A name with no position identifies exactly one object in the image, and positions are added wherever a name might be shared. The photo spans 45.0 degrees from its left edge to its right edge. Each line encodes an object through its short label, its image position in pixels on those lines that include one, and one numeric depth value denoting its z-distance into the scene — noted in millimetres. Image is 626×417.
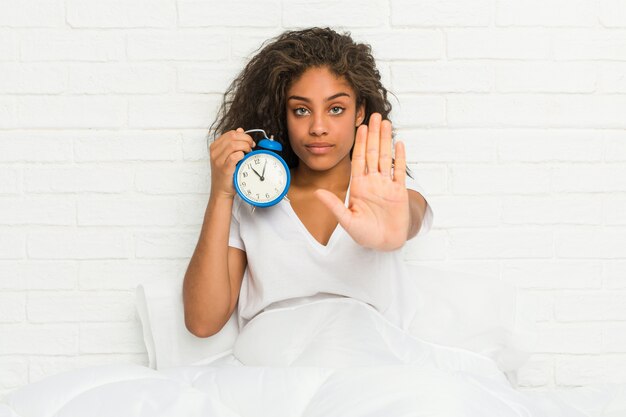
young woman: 1733
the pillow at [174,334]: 1895
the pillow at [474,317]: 1870
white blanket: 1142
